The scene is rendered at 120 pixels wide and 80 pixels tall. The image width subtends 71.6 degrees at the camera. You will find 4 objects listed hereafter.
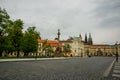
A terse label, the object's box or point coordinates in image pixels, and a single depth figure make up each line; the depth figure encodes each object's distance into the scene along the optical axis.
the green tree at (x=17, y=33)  24.67
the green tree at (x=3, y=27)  21.25
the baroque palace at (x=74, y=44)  73.00
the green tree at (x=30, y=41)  28.44
